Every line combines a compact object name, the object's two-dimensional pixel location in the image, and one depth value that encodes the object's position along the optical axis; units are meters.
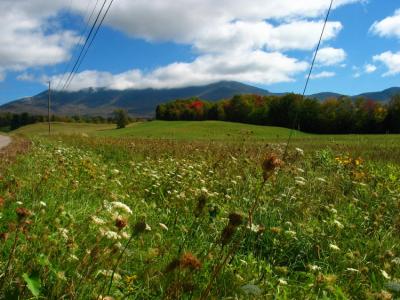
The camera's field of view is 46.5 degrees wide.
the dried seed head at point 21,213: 1.73
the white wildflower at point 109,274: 2.57
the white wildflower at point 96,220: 3.40
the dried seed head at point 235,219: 1.58
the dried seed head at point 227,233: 1.63
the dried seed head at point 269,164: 1.52
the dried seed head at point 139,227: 1.72
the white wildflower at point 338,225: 4.73
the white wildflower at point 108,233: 3.03
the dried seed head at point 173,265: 1.70
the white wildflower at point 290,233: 4.33
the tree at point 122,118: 106.88
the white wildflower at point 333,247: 4.07
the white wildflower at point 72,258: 3.04
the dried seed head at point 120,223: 1.72
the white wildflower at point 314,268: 3.43
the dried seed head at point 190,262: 1.59
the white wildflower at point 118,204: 3.19
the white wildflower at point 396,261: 3.76
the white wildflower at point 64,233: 3.12
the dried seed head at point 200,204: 1.94
